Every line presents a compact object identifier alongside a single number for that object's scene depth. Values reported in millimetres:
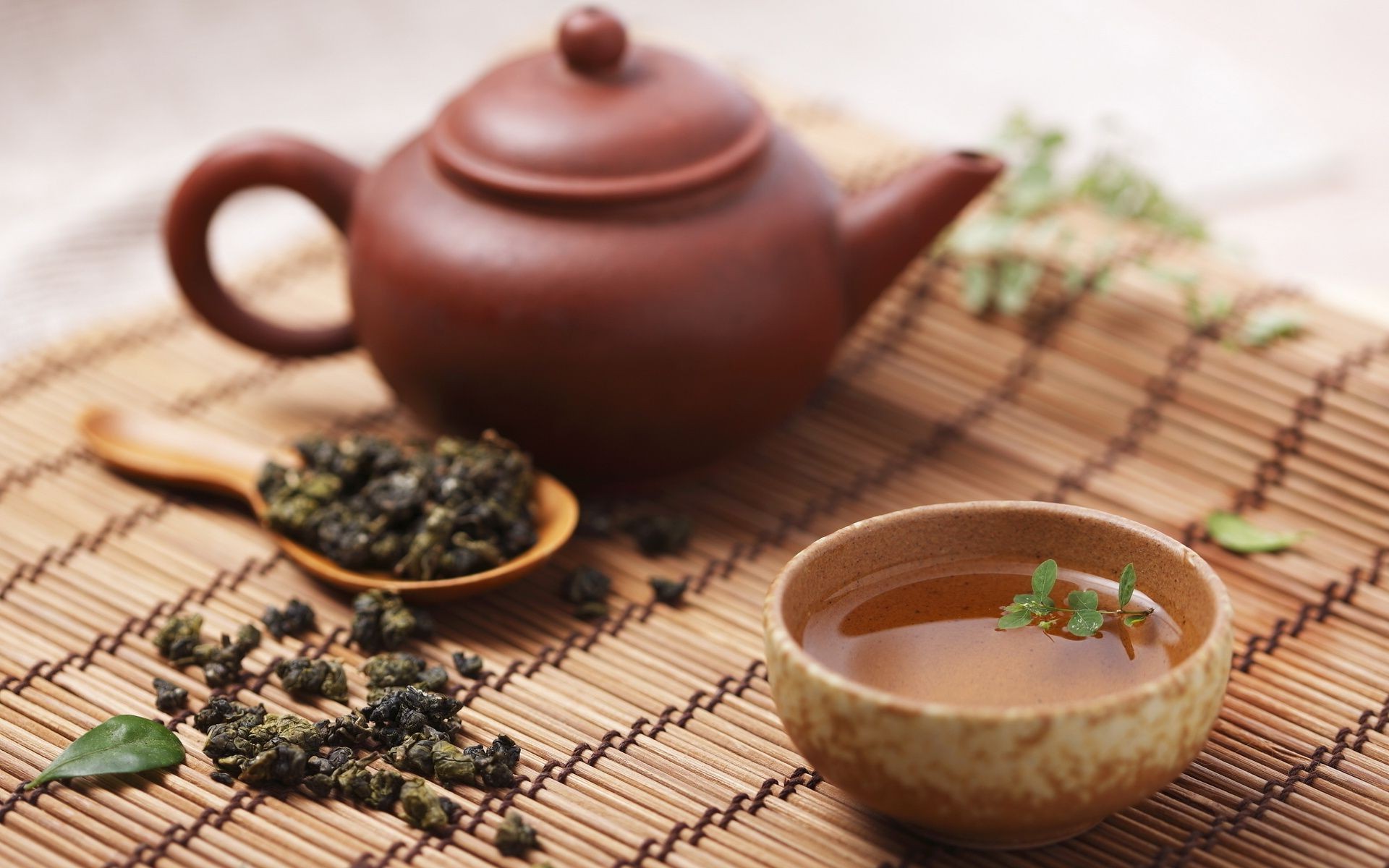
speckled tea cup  606
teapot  692
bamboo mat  637
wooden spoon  682
